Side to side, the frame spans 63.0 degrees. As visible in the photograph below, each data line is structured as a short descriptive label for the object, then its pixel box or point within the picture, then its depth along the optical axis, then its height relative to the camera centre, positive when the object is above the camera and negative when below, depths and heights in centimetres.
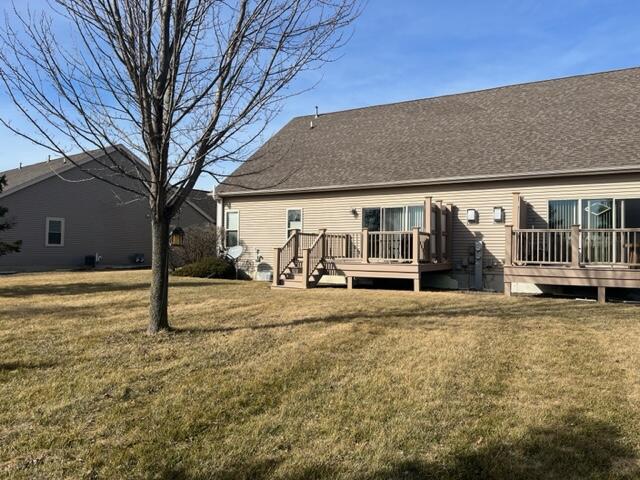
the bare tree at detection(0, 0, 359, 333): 602 +201
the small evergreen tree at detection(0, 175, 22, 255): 1394 +23
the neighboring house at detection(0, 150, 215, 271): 2219 +153
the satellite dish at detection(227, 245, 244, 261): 1773 +7
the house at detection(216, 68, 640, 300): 1207 +162
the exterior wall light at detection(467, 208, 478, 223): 1398 +102
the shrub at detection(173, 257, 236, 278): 1677 -49
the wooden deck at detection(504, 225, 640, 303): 1084 -12
